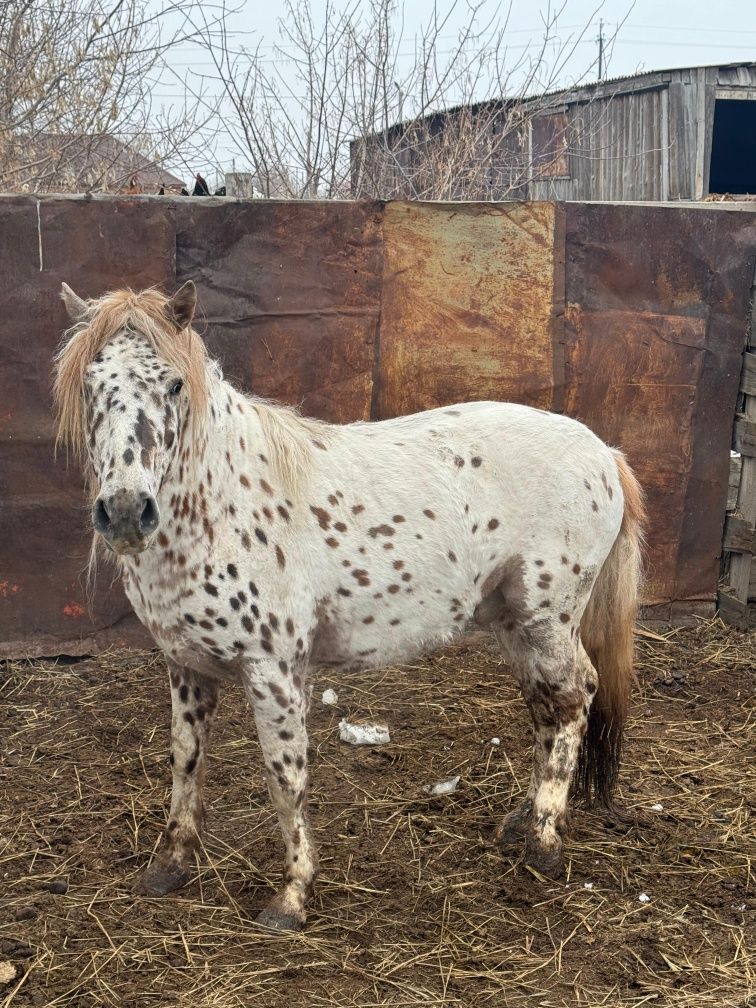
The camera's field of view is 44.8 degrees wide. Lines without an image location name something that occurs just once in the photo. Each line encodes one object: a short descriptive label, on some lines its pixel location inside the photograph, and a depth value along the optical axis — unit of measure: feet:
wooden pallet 17.28
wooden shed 23.99
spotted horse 8.67
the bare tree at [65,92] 19.98
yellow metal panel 15.69
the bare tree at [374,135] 22.38
